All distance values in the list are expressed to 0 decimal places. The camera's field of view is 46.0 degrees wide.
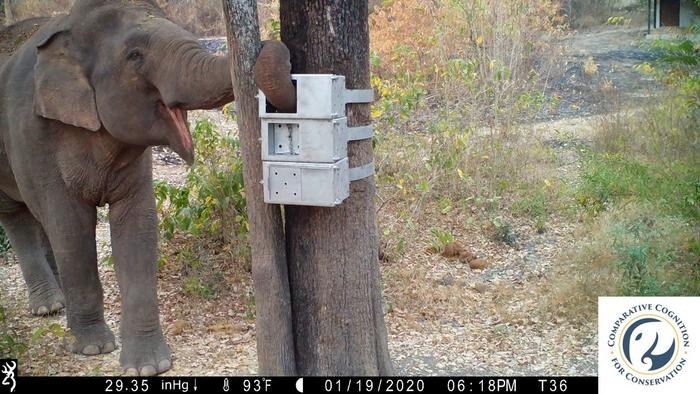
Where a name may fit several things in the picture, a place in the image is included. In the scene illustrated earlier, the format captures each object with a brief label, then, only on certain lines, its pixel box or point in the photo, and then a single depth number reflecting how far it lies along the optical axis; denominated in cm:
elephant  529
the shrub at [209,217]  725
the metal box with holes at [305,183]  409
